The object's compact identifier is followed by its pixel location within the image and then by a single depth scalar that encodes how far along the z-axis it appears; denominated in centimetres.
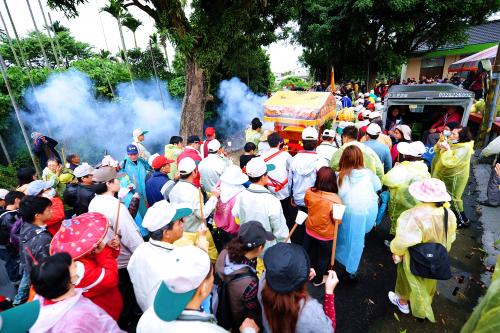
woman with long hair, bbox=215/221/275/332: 192
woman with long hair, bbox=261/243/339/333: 161
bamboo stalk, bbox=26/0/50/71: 1107
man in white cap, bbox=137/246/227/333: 133
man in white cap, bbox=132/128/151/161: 580
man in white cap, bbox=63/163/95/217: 368
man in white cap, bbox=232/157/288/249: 294
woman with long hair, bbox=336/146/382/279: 337
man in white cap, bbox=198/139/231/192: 451
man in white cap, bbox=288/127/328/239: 392
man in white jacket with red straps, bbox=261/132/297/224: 440
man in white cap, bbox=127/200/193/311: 217
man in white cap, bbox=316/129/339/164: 462
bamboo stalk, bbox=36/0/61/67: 1129
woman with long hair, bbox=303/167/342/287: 312
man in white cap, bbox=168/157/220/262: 338
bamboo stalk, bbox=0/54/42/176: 620
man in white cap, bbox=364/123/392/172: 459
